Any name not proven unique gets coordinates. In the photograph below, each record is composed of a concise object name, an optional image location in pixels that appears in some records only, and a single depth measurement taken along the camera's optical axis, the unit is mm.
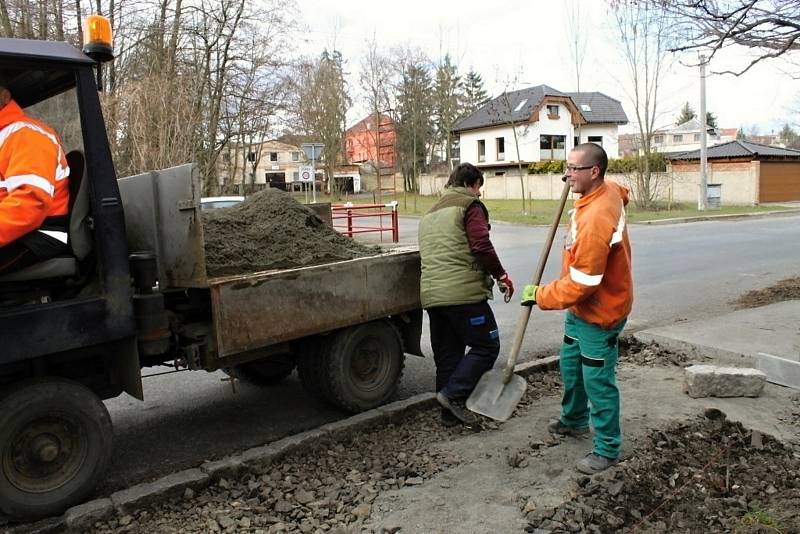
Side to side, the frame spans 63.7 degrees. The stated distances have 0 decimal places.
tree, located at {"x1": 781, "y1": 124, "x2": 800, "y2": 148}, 80919
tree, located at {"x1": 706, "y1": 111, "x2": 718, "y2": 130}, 82738
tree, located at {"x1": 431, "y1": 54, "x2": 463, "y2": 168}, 51394
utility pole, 25891
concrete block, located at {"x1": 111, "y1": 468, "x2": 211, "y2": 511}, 3250
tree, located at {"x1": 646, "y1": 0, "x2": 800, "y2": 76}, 6168
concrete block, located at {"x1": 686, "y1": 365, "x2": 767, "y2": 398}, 4711
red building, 51625
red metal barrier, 16703
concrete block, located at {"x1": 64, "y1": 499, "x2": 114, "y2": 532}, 3104
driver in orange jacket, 2936
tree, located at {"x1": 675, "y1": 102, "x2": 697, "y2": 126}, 87650
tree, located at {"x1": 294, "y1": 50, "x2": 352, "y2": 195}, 43438
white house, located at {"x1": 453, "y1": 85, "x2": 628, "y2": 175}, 53344
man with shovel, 3451
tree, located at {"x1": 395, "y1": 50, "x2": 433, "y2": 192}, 49531
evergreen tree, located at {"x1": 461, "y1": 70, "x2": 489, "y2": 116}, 65800
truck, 3156
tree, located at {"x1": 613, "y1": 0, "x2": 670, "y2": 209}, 27434
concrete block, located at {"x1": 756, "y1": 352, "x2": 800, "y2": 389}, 5012
